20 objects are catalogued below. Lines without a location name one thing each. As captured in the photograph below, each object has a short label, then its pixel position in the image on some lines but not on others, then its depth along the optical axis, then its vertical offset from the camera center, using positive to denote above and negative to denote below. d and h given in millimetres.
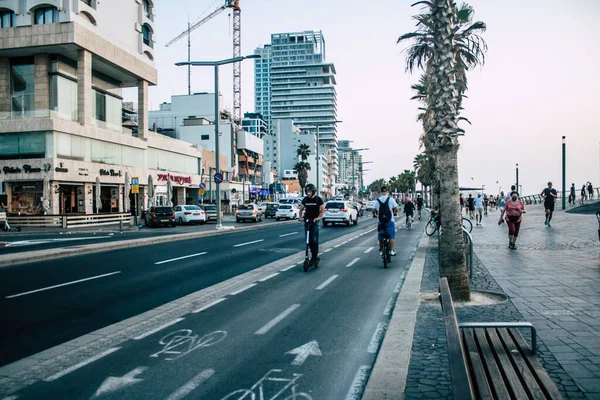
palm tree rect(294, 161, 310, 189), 110062 +6323
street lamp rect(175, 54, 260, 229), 27797 +7258
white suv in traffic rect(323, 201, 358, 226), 32938 -1053
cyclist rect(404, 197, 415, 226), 28203 -587
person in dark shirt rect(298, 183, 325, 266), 12195 -515
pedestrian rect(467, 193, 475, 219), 34562 -452
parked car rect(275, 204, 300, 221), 44156 -1289
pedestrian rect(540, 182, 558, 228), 23672 -135
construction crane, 134050 +45770
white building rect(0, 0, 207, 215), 39438 +8407
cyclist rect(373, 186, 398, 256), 12781 -478
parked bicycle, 20848 -1250
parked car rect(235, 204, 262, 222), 41656 -1374
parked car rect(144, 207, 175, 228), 35644 -1351
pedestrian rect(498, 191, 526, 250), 15523 -611
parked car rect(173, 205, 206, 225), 39531 -1356
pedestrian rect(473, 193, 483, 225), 29234 -381
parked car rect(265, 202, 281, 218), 53719 -1347
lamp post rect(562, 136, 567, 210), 36028 +2578
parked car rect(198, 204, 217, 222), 43000 -1134
